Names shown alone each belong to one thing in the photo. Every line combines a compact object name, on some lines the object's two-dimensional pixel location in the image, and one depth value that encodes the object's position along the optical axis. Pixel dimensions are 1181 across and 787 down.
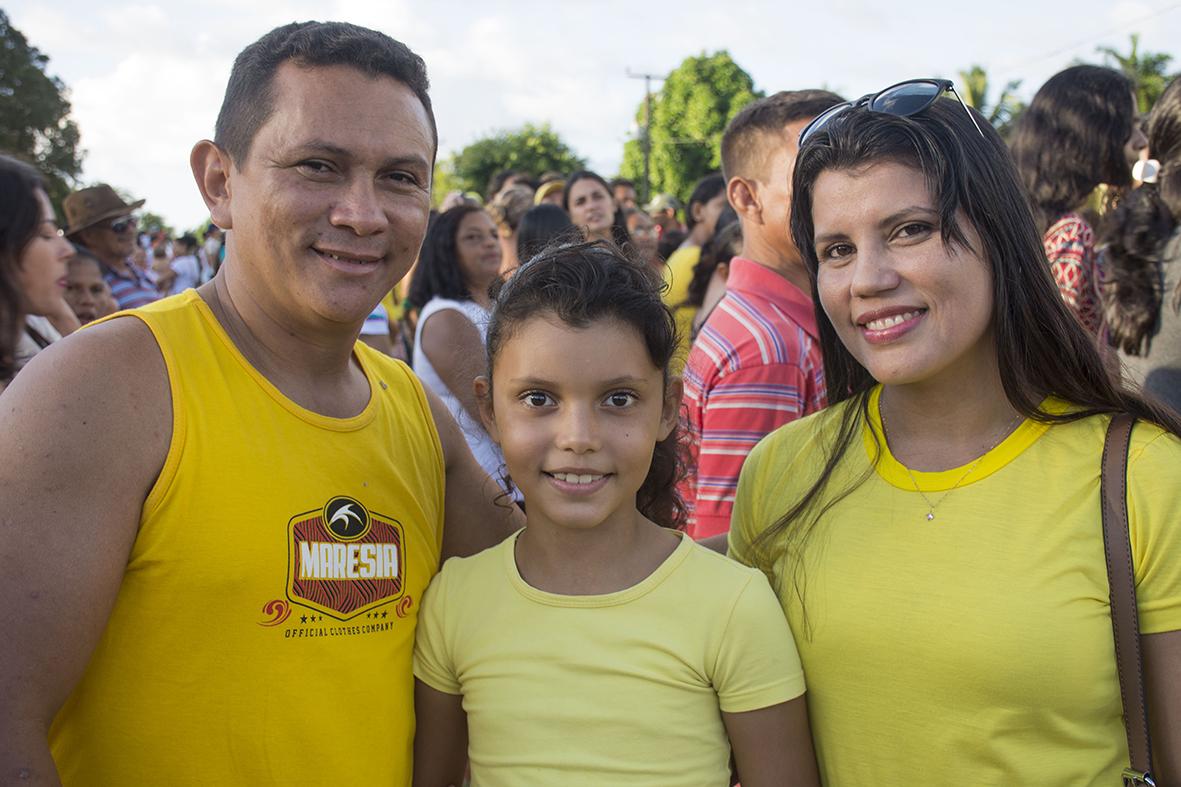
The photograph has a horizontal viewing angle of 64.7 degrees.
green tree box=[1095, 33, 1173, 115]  41.12
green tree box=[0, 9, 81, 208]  33.25
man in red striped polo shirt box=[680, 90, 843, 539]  3.04
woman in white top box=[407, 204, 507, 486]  4.59
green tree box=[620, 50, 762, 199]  52.16
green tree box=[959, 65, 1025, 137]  47.91
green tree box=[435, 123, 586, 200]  49.06
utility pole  45.41
